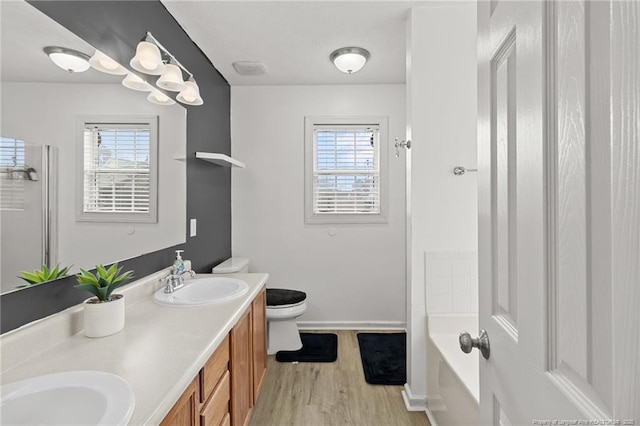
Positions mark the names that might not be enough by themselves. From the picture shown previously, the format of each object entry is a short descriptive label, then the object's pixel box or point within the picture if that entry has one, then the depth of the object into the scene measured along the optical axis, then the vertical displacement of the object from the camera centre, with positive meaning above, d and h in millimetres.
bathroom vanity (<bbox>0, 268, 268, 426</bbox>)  913 -465
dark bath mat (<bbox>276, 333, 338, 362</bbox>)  2713 -1211
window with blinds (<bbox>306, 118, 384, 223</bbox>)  3355 +473
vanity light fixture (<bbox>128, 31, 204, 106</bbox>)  1604 +782
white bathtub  1499 -827
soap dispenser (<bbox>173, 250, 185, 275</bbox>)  1911 -314
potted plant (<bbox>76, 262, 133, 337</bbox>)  1188 -338
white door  371 +5
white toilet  2676 -838
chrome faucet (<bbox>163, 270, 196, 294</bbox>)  1764 -386
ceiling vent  2793 +1326
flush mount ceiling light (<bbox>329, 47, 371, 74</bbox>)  2520 +1252
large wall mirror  1021 +242
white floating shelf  2305 +442
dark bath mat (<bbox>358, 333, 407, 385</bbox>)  2393 -1212
